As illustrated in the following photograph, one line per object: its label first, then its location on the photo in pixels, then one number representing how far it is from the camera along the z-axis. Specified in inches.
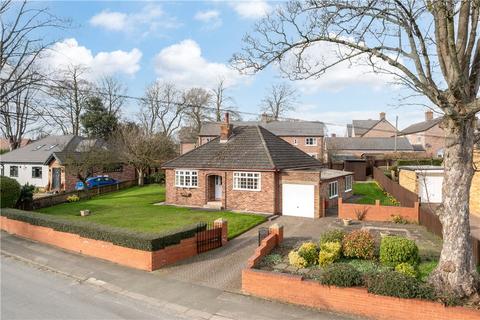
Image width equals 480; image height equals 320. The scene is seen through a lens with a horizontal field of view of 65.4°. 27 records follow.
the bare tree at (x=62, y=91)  722.8
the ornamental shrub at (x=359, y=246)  506.0
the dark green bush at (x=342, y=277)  387.2
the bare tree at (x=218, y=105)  2783.0
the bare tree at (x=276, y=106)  2952.8
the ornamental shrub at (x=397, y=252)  479.5
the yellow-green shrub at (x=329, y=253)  481.4
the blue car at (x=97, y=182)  1410.2
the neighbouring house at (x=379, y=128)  3145.2
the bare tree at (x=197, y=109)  2655.0
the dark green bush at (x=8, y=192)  879.7
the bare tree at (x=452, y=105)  363.3
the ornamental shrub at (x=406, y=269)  429.5
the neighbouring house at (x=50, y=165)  1421.0
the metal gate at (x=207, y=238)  597.3
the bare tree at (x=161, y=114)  2422.4
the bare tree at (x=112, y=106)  2229.2
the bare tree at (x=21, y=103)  712.4
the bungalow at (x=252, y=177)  905.5
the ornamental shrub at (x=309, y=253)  498.0
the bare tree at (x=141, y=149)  1476.4
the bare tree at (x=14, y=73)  733.9
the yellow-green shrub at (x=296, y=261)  485.1
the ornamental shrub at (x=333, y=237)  534.5
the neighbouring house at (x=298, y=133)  2230.6
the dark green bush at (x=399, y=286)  360.5
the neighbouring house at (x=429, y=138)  2470.5
